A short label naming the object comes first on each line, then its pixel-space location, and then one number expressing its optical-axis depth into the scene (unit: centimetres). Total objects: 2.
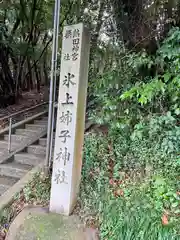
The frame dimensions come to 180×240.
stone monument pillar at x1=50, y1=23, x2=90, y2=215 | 215
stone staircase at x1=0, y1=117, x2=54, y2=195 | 308
